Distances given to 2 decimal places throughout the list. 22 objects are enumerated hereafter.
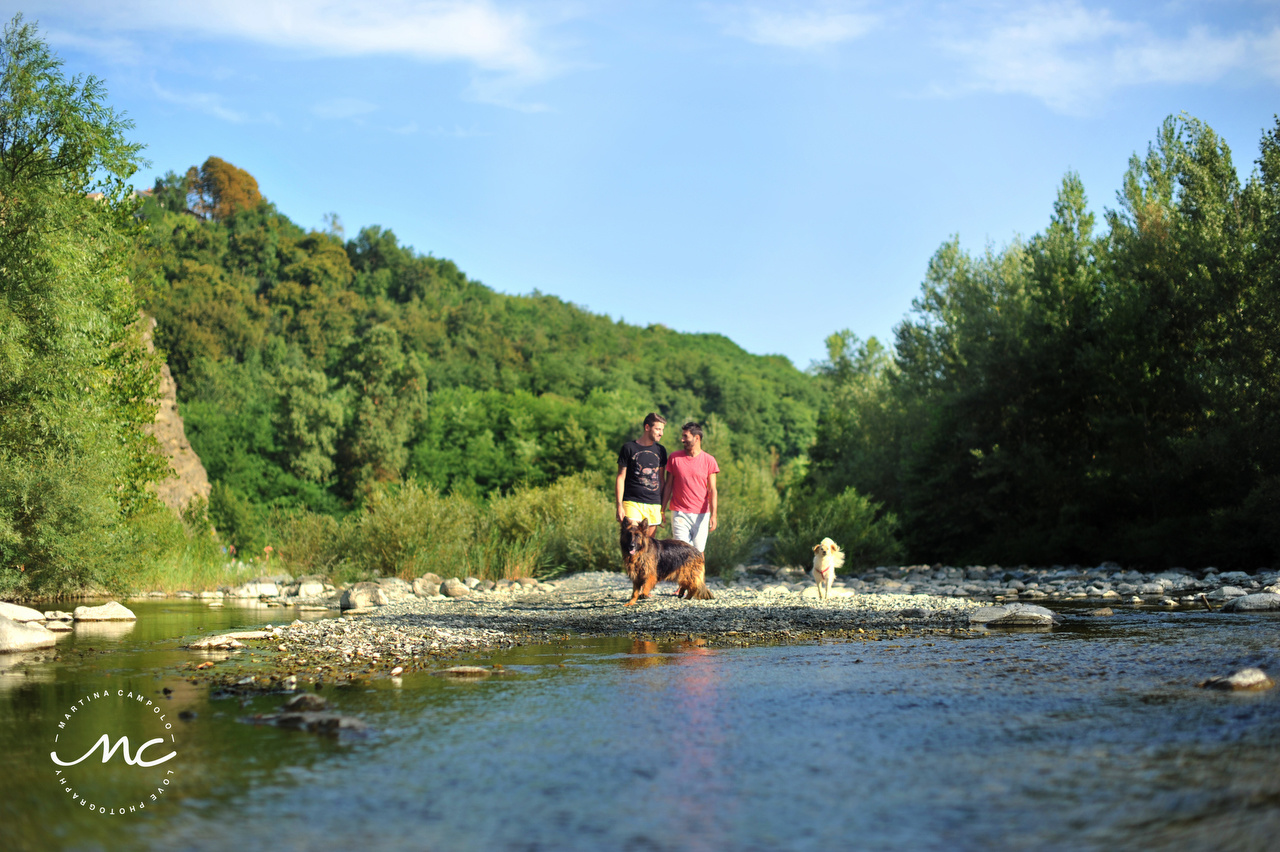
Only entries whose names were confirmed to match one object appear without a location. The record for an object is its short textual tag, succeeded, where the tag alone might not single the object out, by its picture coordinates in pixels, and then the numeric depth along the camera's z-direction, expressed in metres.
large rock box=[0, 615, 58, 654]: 7.04
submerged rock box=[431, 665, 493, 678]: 5.47
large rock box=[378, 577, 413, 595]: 12.78
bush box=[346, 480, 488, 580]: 15.23
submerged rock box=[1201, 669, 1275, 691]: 4.51
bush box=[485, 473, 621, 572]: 16.36
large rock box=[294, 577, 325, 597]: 14.12
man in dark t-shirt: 9.60
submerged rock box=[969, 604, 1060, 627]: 8.14
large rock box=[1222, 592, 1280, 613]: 9.20
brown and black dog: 9.53
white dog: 10.40
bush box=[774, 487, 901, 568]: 18.52
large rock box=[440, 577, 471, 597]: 12.38
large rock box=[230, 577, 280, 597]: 15.10
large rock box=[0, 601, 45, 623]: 8.36
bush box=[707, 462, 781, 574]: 15.29
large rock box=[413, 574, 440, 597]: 12.82
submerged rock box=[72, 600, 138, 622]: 9.75
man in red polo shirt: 9.88
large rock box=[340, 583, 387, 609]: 11.07
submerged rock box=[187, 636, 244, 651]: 7.11
